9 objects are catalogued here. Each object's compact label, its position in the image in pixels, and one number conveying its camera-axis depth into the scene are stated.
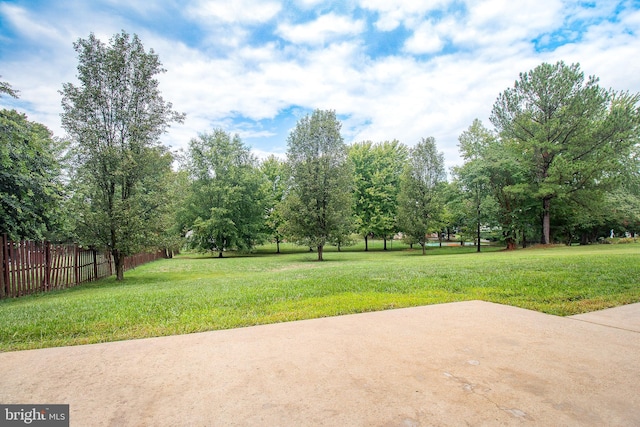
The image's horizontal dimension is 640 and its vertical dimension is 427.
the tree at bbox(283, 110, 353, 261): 23.48
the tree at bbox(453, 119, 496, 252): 28.46
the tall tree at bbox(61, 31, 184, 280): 12.12
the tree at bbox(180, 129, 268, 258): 30.55
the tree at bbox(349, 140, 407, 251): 34.44
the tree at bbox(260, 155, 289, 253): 35.09
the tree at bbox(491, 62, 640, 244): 22.20
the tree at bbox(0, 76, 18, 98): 6.37
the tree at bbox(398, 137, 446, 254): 26.39
